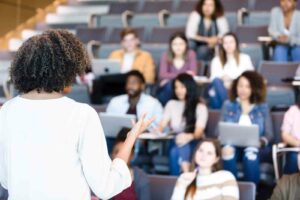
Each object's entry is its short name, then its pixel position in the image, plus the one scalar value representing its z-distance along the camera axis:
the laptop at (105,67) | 5.00
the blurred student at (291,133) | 3.81
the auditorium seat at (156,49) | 5.54
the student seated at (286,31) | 5.27
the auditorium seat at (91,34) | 6.32
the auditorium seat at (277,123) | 4.18
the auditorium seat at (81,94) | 5.05
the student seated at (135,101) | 4.43
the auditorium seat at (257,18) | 6.08
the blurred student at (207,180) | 3.26
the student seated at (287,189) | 3.06
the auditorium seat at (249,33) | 5.69
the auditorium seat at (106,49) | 5.78
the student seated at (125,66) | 4.98
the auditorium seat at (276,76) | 4.64
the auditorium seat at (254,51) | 5.30
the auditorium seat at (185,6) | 6.77
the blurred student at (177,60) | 4.91
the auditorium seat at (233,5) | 6.57
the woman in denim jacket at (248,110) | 3.95
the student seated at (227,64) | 4.66
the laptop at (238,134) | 3.80
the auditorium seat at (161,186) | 3.45
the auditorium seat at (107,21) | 6.78
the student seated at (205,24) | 5.58
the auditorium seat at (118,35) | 6.13
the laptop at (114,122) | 3.99
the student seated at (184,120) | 4.01
